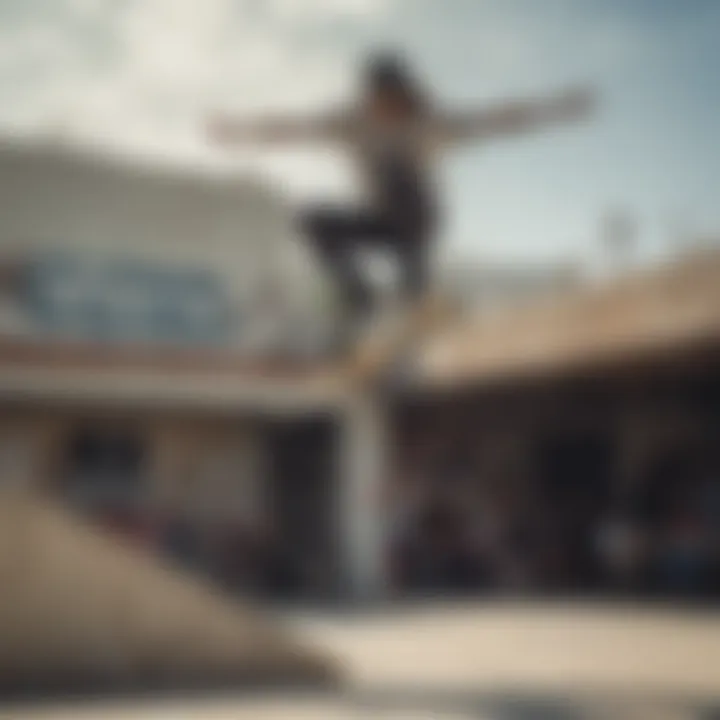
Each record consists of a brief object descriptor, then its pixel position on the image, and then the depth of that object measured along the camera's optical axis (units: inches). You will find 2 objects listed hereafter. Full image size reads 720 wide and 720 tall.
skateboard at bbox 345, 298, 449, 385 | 210.1
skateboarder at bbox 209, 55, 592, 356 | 152.9
